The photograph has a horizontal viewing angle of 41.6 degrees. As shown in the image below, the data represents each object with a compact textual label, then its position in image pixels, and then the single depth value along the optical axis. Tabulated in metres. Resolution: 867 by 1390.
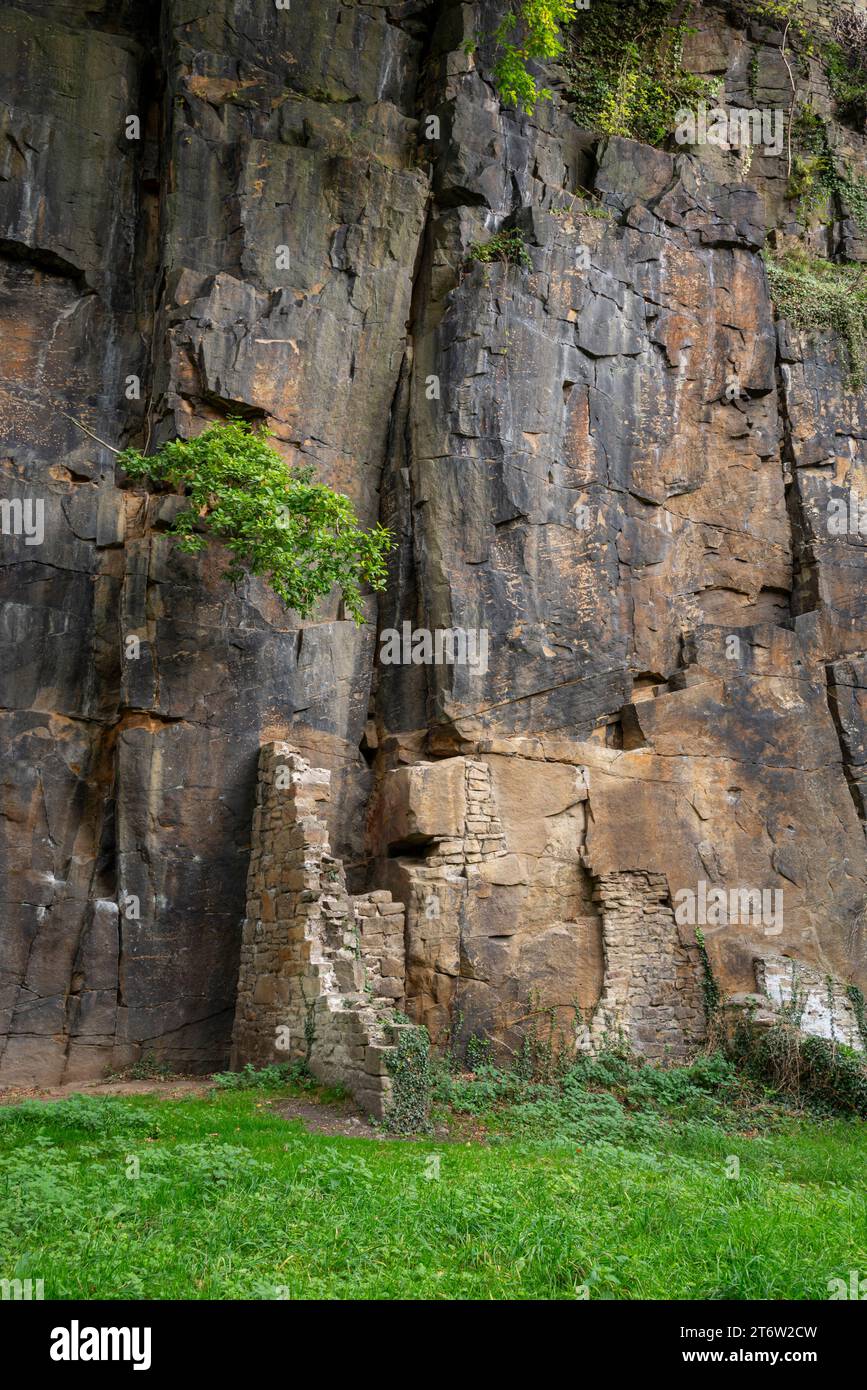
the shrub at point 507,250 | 19.19
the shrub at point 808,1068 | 14.84
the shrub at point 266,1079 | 13.21
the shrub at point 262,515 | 16.30
